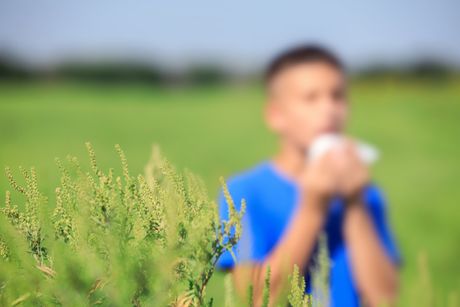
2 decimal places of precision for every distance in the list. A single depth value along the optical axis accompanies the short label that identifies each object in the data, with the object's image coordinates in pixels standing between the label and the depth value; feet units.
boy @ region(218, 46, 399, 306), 7.80
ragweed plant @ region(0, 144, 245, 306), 3.47
